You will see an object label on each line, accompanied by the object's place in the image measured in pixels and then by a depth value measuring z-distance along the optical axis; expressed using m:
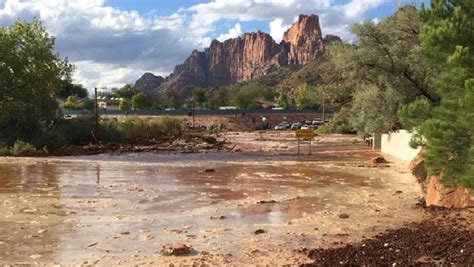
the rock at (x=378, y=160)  32.07
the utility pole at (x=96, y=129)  51.50
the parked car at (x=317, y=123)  102.29
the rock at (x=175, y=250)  10.26
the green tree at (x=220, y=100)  168.40
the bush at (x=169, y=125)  70.00
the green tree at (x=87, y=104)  137.30
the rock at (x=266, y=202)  17.38
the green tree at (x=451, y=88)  10.69
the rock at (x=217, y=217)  14.44
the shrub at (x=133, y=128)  60.62
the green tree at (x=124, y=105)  149.00
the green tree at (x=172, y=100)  166.77
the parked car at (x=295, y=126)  97.41
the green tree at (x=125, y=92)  193.48
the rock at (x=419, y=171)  20.45
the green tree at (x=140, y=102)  154.88
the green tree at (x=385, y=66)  32.53
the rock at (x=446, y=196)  13.87
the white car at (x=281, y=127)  99.19
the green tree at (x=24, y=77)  43.12
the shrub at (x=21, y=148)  39.29
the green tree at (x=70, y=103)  135.38
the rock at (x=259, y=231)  12.43
